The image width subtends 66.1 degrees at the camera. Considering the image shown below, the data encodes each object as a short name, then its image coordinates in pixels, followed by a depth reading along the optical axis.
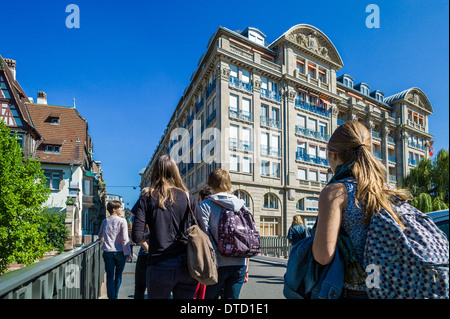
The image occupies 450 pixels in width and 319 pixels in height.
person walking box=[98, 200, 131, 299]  5.96
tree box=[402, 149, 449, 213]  26.61
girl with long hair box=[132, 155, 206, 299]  2.92
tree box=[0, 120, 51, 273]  17.59
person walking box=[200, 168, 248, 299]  3.75
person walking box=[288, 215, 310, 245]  8.80
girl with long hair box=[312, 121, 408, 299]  1.65
